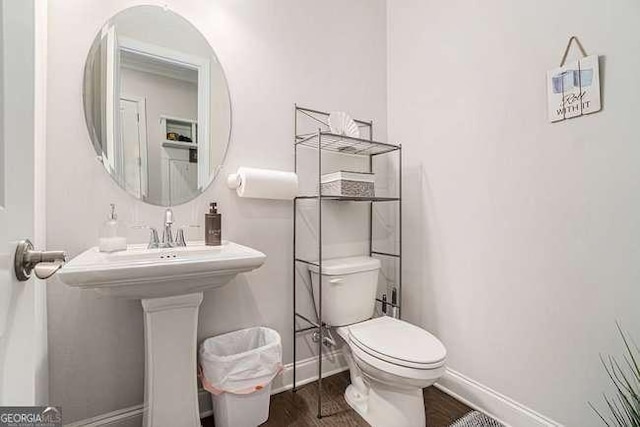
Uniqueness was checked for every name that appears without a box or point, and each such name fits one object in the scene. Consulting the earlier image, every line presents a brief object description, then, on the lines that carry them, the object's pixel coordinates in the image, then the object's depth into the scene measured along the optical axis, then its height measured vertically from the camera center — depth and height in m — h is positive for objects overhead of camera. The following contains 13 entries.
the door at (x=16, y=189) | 0.42 +0.04
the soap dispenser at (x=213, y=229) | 1.32 -0.07
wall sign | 1.10 +0.50
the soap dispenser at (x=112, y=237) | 1.13 -0.09
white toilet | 1.18 -0.59
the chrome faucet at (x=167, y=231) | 1.28 -0.07
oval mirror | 1.23 +0.51
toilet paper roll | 1.38 +0.15
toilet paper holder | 1.40 +0.17
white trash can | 1.20 -0.70
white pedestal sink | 0.98 -0.37
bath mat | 1.35 -0.99
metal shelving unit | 1.61 +0.41
